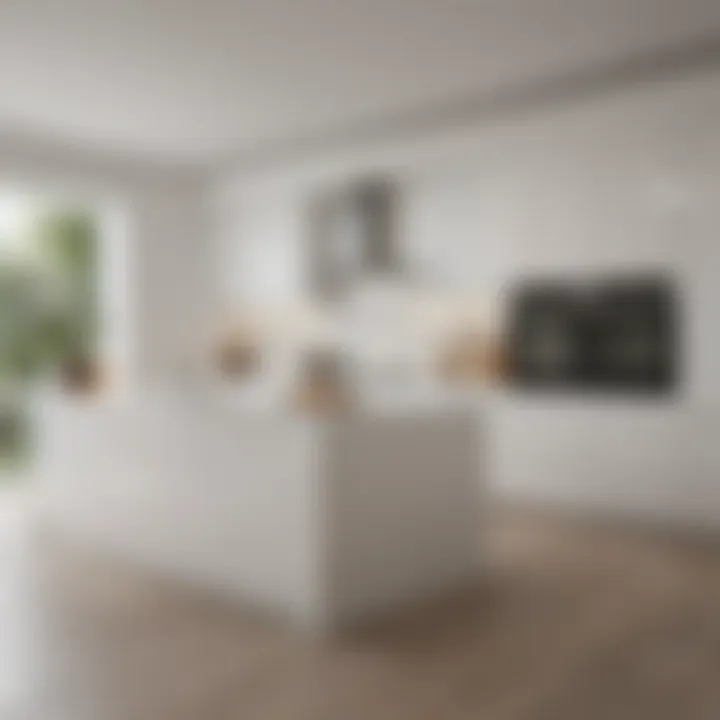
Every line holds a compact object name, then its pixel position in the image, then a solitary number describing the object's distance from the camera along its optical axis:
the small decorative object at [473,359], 6.21
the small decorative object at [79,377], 5.11
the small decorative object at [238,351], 7.75
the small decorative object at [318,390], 3.85
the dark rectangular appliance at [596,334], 5.23
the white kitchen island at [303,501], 3.26
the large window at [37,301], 8.42
